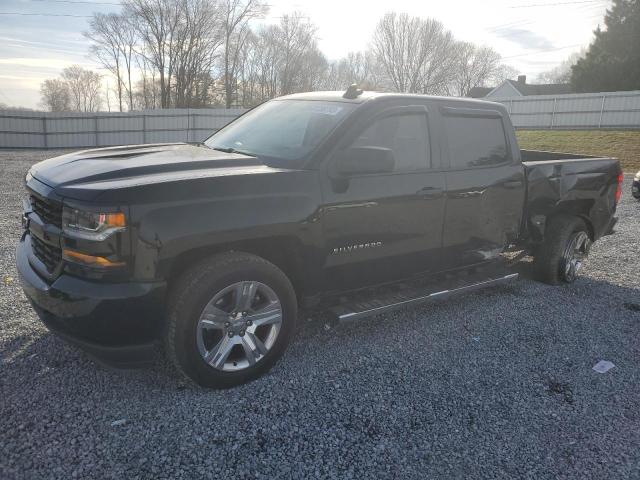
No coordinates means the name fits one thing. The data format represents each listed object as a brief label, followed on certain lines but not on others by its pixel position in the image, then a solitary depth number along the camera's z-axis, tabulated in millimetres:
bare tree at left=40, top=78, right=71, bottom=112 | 81750
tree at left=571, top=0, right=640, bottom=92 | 30969
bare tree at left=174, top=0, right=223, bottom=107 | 43844
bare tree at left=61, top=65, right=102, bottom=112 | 92181
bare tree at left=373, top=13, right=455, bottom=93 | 57094
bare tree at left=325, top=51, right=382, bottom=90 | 60250
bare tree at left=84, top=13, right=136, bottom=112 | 53416
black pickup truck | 2773
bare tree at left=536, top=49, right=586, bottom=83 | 68500
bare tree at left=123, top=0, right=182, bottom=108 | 43406
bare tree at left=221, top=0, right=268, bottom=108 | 45531
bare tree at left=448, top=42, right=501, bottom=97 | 69062
